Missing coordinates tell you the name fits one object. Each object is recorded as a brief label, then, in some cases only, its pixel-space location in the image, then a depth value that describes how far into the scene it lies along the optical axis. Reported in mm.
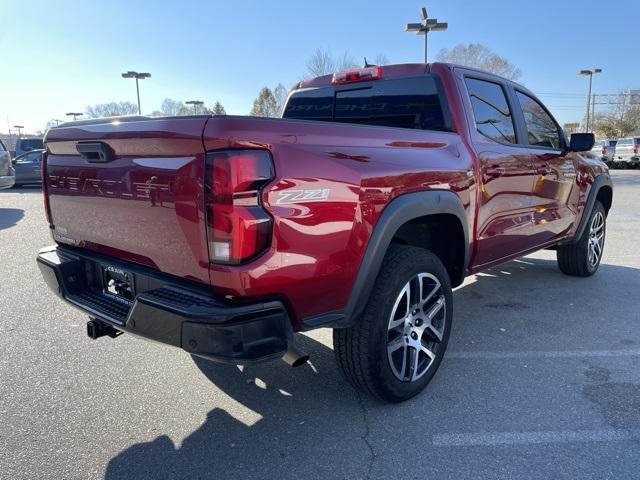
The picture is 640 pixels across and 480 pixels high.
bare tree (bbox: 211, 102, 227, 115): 59400
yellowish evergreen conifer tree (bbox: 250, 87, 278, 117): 49566
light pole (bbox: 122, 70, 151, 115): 33625
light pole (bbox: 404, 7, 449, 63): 17422
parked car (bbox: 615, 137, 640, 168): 28578
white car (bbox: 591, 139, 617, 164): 30328
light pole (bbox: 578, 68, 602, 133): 46438
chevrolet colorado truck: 1964
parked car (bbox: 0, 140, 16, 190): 11359
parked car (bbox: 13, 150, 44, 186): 16797
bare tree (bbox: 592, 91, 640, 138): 56088
